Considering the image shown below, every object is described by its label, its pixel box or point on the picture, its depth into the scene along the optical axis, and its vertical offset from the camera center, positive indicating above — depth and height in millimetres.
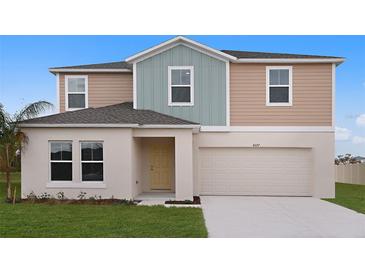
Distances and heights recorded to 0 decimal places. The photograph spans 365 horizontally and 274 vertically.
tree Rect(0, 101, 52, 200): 13969 -224
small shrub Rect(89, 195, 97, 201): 13741 -2462
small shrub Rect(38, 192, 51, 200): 13945 -2410
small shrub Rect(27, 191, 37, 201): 13852 -2409
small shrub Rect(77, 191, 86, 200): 13936 -2409
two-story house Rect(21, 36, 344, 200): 16188 +717
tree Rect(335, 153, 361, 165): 36922 -2946
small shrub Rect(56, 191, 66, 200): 13955 -2382
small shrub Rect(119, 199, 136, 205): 13267 -2532
